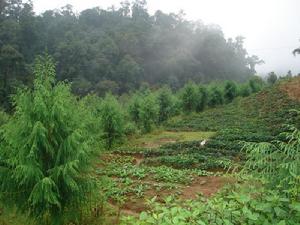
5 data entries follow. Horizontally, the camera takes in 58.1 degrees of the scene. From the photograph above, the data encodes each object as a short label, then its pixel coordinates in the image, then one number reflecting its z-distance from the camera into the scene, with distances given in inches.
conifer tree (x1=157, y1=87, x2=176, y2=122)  1011.3
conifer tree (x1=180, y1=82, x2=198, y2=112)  1093.6
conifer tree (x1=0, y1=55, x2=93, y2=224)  237.9
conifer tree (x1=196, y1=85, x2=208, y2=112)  1133.5
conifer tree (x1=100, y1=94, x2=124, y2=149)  643.4
